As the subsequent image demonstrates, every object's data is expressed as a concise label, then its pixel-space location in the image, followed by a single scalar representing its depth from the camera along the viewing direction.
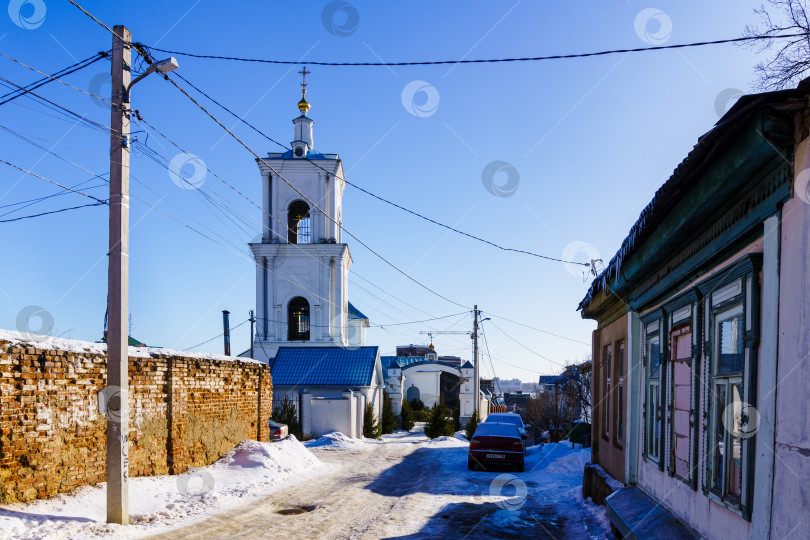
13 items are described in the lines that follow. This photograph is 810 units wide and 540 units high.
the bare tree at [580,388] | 38.59
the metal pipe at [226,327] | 33.47
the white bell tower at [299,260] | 34.66
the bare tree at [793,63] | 8.26
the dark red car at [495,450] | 17.19
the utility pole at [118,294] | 8.48
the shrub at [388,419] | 37.12
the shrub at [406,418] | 43.12
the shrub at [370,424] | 31.81
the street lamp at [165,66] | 8.91
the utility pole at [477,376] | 34.06
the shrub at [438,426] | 32.19
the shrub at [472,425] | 31.63
